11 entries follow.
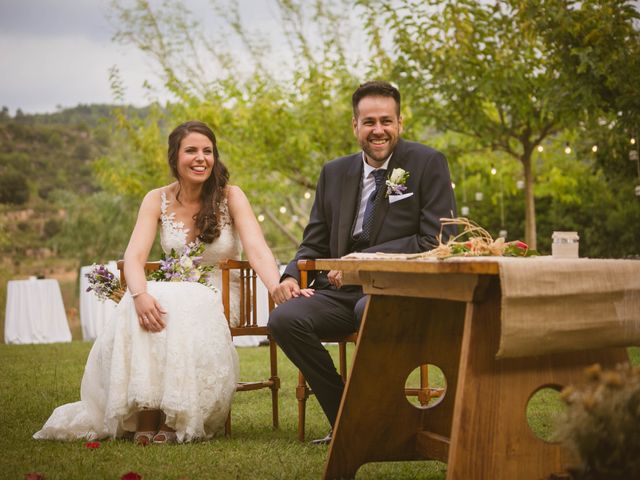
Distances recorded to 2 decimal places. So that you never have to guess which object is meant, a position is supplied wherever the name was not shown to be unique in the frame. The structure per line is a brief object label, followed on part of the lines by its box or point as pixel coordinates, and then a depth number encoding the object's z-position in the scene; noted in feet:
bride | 13.19
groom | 12.53
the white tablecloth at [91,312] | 35.65
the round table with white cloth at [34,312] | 35.83
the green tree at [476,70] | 32.45
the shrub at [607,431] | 6.61
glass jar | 9.75
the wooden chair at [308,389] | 13.51
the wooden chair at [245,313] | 14.88
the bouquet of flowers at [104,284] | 15.52
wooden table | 8.22
